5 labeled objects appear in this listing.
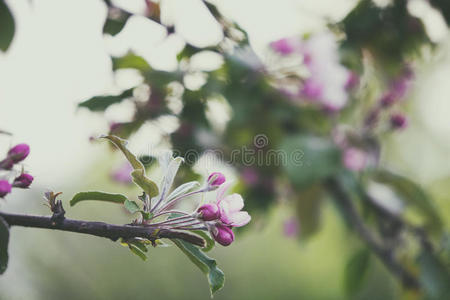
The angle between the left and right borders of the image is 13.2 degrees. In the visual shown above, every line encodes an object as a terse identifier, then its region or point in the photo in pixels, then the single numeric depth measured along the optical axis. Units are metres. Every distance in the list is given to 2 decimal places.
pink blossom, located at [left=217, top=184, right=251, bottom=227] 1.08
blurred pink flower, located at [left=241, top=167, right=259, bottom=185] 1.93
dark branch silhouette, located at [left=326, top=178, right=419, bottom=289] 1.80
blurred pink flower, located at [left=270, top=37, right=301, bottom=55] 1.84
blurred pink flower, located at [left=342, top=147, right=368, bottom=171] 1.91
